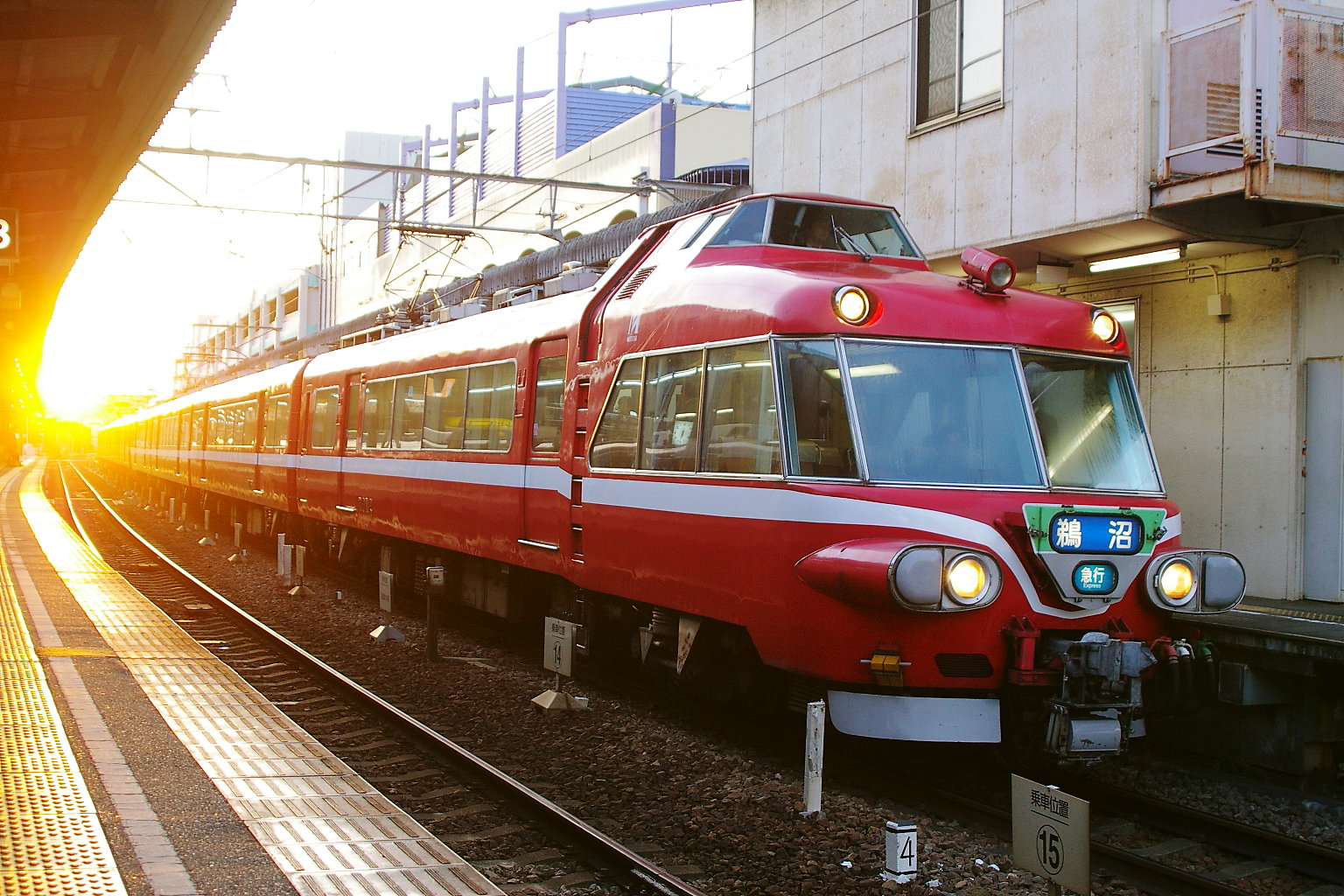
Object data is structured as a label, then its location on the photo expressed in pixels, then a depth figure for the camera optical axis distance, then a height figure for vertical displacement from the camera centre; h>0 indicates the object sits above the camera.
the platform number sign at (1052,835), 4.40 -1.39
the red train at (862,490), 6.02 -0.22
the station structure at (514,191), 15.93 +6.37
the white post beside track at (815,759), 6.07 -1.50
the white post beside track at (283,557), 15.74 -1.51
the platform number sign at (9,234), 11.73 +1.85
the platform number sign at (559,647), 8.24 -1.35
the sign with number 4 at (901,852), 5.12 -1.64
